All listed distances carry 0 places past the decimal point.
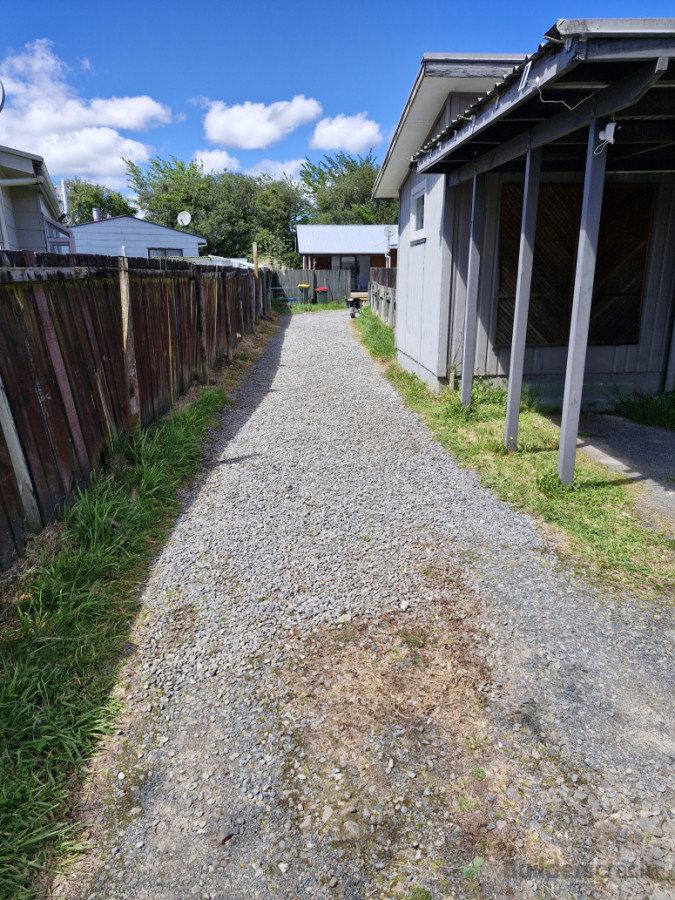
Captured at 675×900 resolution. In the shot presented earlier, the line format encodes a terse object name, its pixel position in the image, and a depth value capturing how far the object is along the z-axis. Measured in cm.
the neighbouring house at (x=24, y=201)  881
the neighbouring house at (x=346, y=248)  3152
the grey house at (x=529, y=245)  529
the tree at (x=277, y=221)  4459
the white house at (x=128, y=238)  2269
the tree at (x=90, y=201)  5231
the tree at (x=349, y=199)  4946
